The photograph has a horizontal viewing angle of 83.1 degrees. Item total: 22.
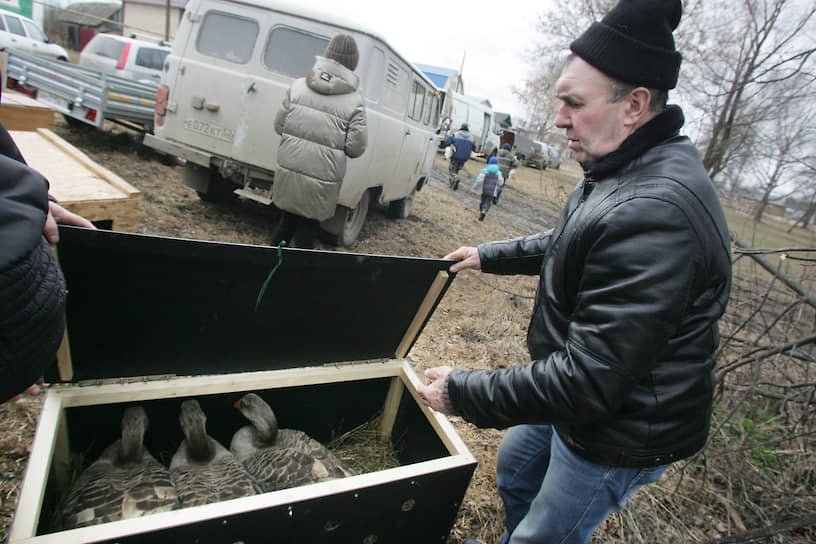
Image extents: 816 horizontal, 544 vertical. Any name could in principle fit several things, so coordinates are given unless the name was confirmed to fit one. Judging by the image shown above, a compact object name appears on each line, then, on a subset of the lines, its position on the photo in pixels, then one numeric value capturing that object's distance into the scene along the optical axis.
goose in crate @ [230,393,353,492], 1.98
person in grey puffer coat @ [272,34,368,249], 4.10
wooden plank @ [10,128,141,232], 2.93
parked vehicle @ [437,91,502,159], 21.72
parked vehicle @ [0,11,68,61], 13.62
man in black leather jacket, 1.18
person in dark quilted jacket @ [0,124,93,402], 0.98
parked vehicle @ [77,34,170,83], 10.29
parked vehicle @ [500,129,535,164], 26.73
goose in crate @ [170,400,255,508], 1.79
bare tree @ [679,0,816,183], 4.29
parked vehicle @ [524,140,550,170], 27.46
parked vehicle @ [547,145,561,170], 31.92
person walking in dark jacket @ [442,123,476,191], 13.47
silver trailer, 6.66
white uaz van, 4.95
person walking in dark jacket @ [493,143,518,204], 17.09
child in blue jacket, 10.48
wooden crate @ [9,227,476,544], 1.41
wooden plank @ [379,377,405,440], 2.44
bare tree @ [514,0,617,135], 10.75
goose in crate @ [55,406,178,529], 1.53
